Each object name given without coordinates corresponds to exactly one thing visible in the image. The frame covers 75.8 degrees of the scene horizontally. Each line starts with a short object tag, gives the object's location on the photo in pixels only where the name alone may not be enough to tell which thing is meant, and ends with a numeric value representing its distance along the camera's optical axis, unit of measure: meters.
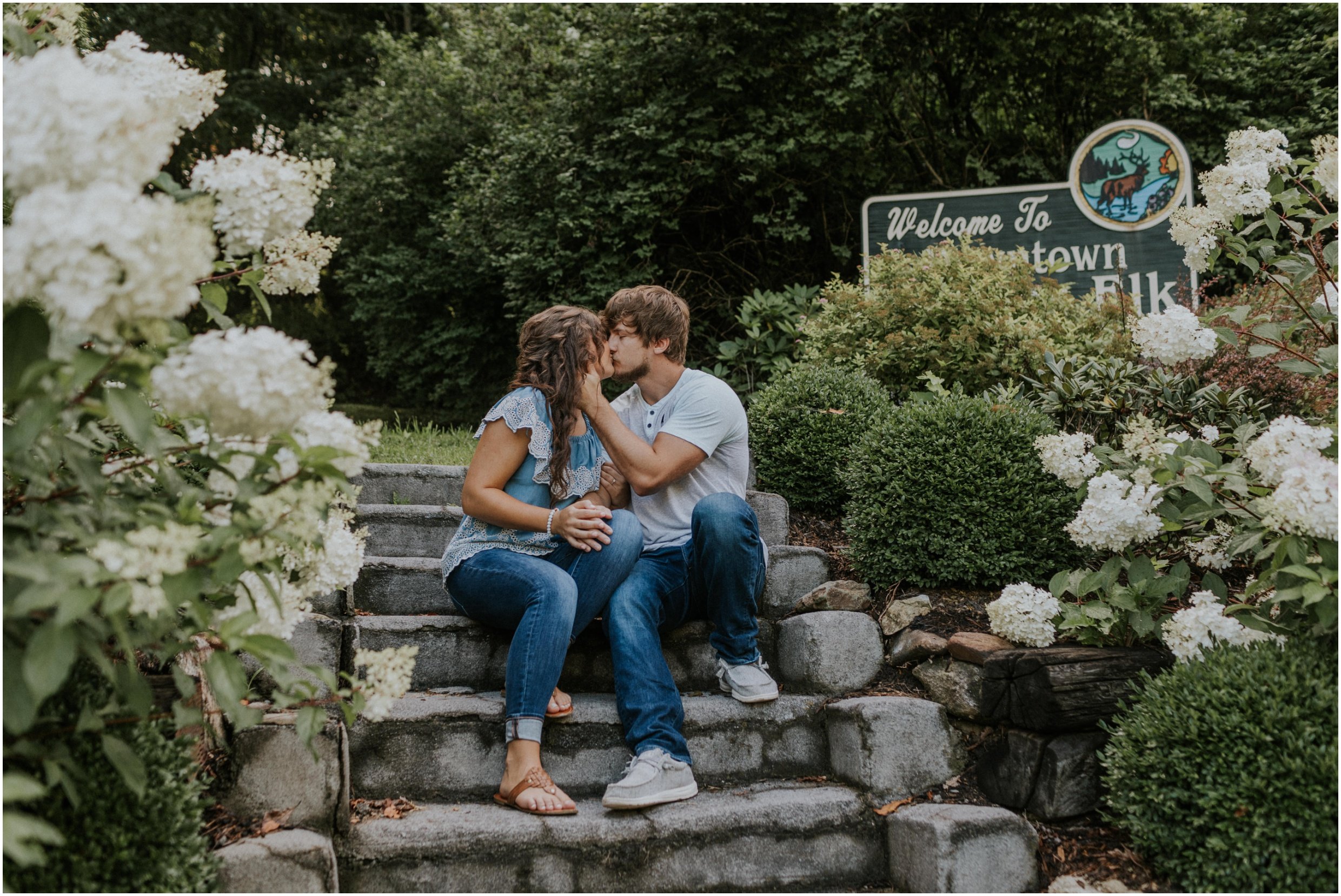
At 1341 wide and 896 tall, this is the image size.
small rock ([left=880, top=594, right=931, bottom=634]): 2.87
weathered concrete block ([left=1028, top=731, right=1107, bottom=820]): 2.28
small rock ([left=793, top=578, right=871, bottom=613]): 3.01
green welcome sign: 4.81
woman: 2.33
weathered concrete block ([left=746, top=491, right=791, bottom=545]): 3.59
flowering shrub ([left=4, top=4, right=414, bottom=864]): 1.16
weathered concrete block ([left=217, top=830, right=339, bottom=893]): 1.75
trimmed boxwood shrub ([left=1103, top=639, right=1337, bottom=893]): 1.78
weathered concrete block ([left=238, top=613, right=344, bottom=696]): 2.43
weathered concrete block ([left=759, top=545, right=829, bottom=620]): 3.23
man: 2.36
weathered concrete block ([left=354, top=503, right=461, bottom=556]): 3.28
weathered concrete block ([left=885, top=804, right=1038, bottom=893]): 2.14
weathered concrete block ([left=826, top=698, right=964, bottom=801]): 2.43
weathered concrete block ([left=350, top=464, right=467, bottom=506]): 3.70
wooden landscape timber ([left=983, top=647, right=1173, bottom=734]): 2.31
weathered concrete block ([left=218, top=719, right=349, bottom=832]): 1.96
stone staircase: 2.02
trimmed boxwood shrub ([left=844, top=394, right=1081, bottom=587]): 2.86
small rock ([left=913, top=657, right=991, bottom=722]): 2.57
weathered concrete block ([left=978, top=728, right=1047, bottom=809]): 2.34
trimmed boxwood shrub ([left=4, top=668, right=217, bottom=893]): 1.45
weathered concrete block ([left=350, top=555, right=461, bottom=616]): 2.93
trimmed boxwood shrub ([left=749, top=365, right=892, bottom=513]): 3.68
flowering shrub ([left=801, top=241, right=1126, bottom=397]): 3.78
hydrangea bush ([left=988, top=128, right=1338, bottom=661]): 1.99
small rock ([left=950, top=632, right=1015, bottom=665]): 2.55
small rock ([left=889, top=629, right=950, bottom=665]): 2.72
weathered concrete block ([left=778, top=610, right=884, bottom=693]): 2.77
